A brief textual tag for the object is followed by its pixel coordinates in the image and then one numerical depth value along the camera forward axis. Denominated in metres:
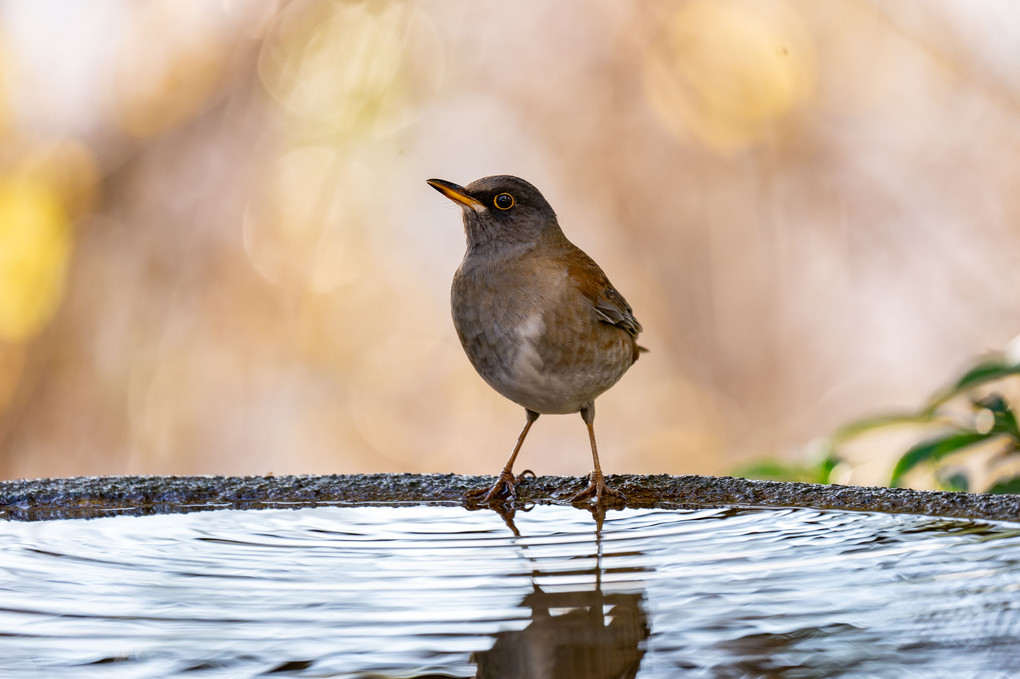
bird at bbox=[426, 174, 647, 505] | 5.73
